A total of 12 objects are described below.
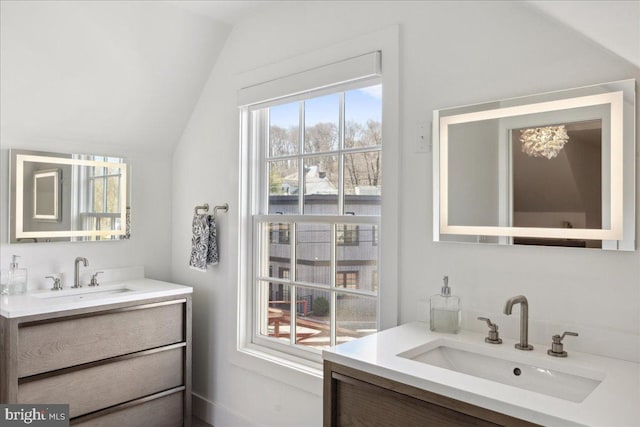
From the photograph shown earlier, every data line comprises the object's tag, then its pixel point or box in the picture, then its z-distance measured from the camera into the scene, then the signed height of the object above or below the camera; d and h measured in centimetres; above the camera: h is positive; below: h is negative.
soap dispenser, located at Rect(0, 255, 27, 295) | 243 -35
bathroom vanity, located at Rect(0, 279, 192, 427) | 211 -70
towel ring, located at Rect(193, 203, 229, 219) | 283 +5
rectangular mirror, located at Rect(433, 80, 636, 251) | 144 +17
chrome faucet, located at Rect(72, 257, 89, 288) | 271 -34
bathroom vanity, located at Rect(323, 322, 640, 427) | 111 -46
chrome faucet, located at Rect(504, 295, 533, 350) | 152 -35
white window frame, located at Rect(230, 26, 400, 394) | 201 +5
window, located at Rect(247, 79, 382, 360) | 223 +1
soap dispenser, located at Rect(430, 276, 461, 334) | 171 -35
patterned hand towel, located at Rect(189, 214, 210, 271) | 282 -17
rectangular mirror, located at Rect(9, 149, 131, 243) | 255 +10
